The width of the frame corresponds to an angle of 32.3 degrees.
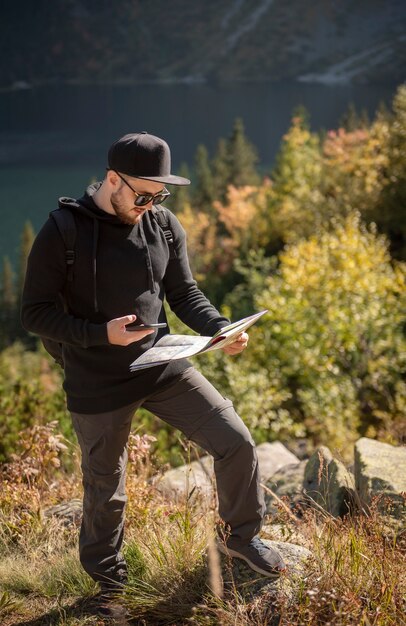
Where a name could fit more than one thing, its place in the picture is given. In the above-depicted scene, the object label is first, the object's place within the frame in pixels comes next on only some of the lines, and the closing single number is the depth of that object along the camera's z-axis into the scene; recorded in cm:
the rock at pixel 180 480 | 462
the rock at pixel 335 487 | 431
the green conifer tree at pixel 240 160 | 7712
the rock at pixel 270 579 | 304
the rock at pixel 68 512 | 420
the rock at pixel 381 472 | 416
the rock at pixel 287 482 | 501
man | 294
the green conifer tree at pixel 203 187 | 7594
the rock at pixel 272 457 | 843
